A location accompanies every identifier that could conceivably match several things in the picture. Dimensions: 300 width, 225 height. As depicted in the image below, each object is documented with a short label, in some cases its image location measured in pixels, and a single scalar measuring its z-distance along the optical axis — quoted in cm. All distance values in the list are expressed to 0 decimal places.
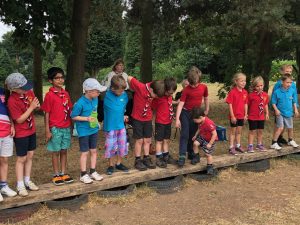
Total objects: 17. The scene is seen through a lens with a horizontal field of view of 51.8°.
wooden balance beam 388
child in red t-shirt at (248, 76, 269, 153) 584
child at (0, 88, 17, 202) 378
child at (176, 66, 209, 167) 508
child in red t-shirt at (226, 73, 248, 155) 563
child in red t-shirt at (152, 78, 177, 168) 497
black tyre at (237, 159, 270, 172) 560
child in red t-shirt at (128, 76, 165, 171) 482
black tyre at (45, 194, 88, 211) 403
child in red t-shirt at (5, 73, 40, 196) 385
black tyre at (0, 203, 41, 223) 371
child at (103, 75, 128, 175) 453
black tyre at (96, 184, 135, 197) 436
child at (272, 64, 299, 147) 602
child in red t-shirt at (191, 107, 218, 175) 500
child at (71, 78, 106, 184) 422
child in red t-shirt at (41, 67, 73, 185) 420
